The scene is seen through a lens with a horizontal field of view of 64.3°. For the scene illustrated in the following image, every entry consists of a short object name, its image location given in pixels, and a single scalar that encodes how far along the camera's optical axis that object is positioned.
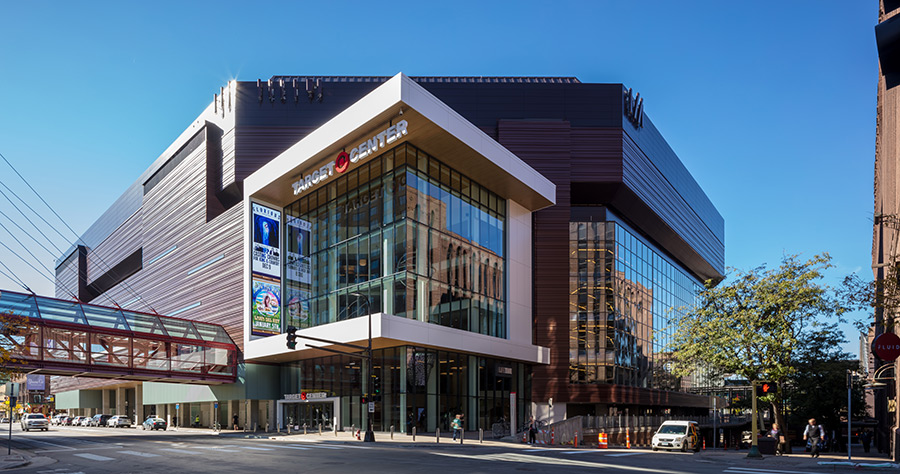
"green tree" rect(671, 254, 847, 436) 38.19
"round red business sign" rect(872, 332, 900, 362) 23.33
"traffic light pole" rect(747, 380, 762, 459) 30.23
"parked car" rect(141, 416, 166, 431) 66.94
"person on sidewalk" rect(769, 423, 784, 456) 39.81
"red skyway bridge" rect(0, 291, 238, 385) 48.50
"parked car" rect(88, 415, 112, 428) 81.38
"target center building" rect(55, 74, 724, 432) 46.00
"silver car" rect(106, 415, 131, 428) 74.75
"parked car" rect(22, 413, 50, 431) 69.31
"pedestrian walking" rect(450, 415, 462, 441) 40.25
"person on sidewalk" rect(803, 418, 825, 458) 33.00
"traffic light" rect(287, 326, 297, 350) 35.03
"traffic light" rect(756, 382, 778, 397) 28.98
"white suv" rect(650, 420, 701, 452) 37.72
